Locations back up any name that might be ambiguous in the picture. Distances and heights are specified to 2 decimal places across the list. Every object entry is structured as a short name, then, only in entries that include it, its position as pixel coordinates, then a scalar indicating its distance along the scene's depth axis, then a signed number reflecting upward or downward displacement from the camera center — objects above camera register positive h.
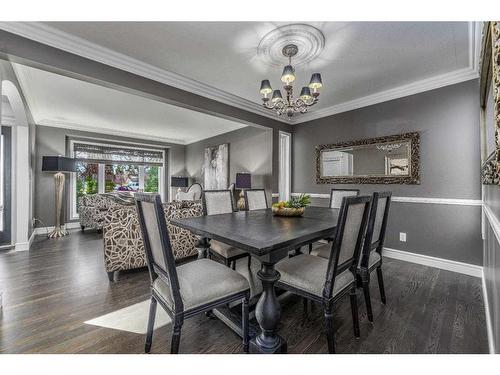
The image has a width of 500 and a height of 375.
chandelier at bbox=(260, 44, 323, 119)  2.00 +0.91
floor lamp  4.48 +0.24
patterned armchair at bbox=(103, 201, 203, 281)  2.43 -0.56
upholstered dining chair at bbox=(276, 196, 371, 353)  1.29 -0.54
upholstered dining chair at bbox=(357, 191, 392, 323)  1.69 -0.45
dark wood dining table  1.22 -0.30
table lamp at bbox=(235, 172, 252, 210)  4.45 +0.14
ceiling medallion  1.96 +1.37
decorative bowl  2.10 -0.22
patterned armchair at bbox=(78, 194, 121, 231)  4.65 -0.41
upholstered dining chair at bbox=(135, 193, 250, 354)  1.15 -0.54
